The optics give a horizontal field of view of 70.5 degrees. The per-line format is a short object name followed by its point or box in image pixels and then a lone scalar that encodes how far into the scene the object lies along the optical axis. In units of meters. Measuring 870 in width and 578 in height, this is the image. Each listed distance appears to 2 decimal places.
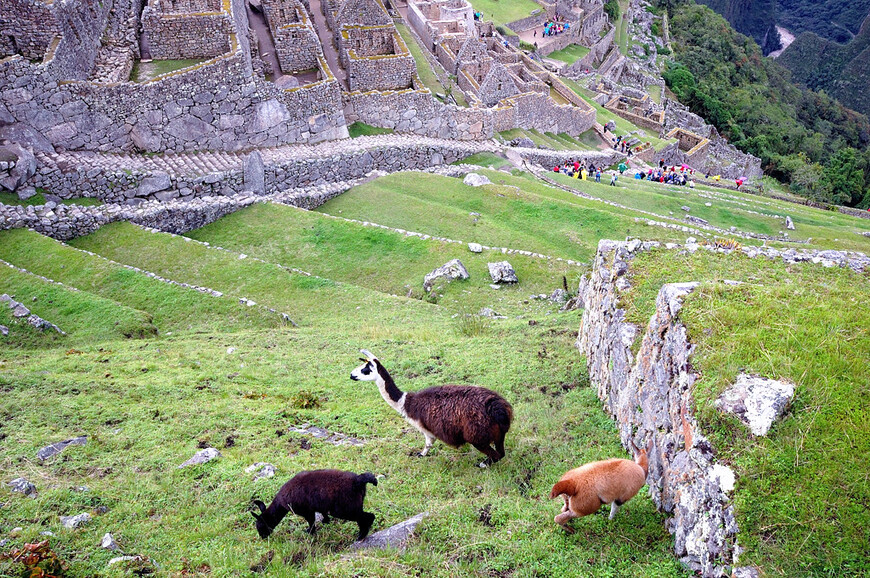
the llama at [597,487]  6.86
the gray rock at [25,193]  21.17
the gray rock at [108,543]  7.03
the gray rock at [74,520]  7.38
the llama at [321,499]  7.19
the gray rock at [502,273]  19.94
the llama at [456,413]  8.40
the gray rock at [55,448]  9.19
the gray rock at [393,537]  7.11
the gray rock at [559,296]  18.31
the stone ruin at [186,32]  26.50
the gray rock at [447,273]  19.72
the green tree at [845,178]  62.97
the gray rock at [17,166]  20.95
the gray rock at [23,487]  8.02
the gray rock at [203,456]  9.12
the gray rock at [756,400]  6.46
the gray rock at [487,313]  17.48
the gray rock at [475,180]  27.39
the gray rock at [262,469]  8.63
